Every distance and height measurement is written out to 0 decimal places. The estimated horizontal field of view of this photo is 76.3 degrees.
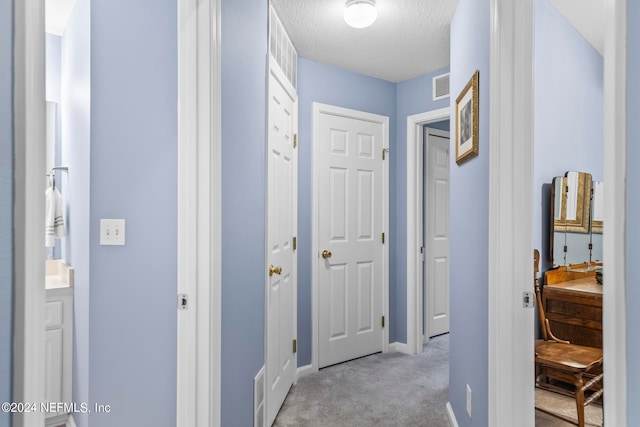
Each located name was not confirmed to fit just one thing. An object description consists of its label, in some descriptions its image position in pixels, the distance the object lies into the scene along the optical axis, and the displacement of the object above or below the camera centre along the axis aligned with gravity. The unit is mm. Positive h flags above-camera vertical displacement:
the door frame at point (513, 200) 1464 +58
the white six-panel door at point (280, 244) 2398 -192
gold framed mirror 2836 +88
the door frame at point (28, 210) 699 +6
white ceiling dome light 2424 +1209
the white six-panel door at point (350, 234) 3391 -167
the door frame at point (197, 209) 1553 +20
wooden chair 2105 -787
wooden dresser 2605 -610
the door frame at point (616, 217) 687 -1
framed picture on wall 1853 +472
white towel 2318 -14
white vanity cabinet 2180 -716
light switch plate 1675 -71
